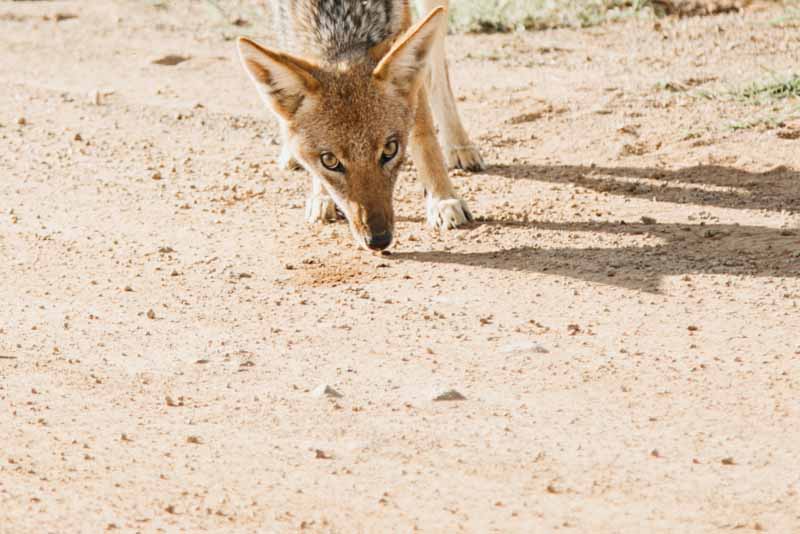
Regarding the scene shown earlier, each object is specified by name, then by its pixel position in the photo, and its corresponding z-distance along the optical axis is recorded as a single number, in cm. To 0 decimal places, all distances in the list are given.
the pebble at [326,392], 870
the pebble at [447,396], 858
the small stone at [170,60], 2112
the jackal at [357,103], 1152
